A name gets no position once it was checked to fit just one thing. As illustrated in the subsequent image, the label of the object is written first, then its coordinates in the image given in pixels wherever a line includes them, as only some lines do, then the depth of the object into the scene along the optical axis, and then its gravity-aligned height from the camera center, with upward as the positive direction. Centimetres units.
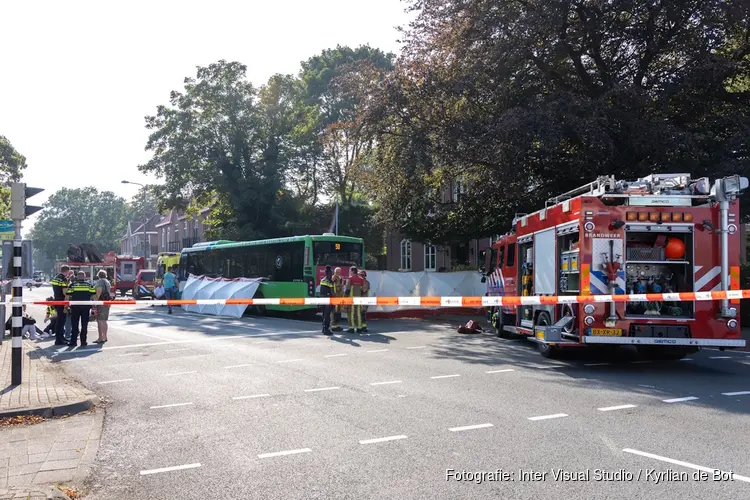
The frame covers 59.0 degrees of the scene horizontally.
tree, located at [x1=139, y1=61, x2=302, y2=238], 4116 +809
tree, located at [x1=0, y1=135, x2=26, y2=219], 5288 +946
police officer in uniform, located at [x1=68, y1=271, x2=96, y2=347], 1441 -47
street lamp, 4284 +599
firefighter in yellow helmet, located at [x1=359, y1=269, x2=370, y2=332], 1744 -31
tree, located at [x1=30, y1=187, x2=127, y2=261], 11750 +1019
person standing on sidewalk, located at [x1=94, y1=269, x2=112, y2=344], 1500 -47
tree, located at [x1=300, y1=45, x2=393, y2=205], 4366 +1268
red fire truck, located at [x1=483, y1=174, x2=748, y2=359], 1032 +28
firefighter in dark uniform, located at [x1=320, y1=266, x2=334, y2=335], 1675 -47
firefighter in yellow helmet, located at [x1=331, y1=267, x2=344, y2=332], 1794 -47
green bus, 2364 +63
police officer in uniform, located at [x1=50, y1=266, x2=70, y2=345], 1468 -39
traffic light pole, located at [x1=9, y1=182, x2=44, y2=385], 876 +17
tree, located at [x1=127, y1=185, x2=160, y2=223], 11894 +1291
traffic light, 905 +105
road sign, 1251 +95
